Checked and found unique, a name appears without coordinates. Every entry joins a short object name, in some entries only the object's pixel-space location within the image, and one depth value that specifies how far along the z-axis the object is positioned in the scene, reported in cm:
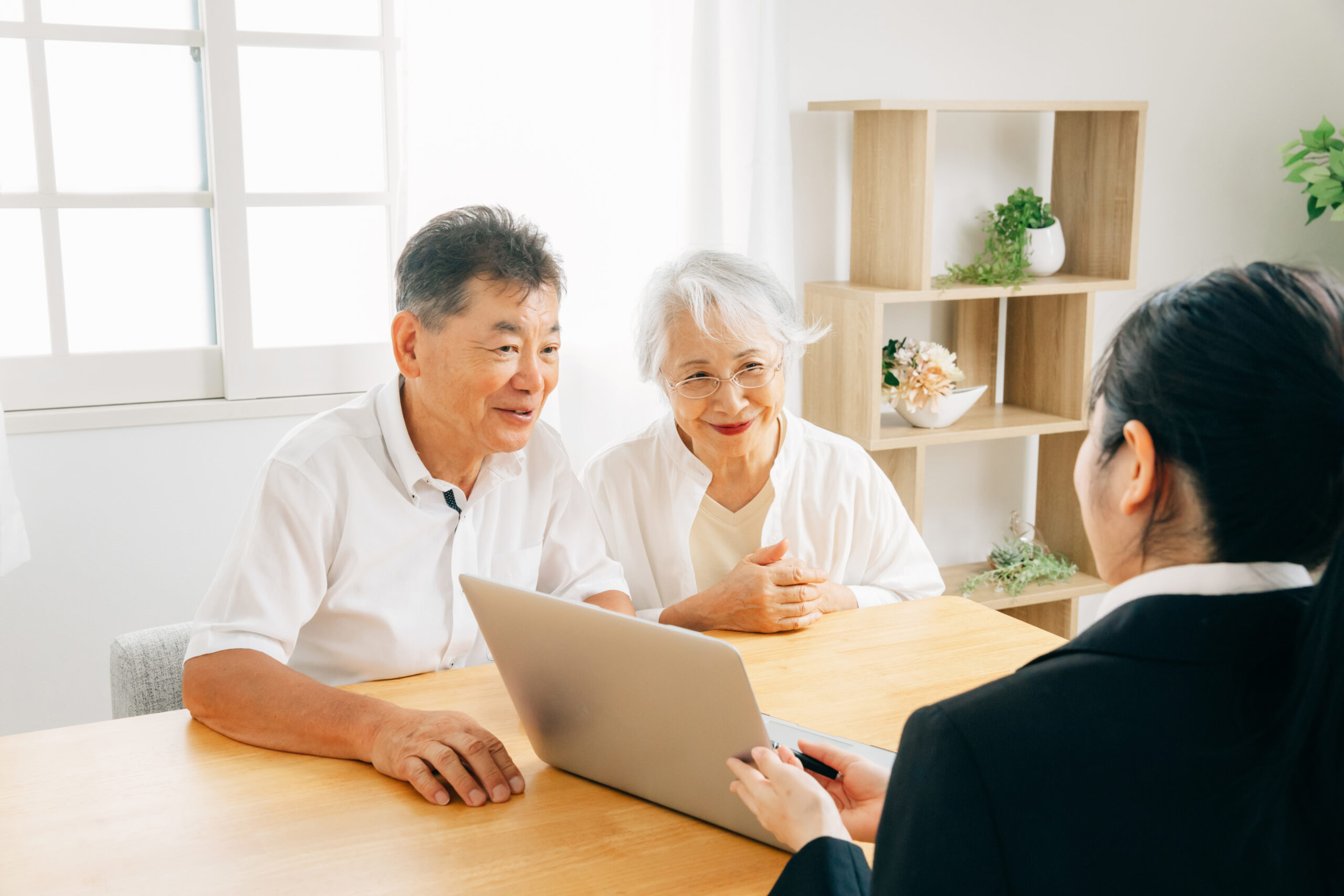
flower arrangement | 298
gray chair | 183
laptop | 112
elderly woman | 205
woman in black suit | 72
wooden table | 111
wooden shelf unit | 290
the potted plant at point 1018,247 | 302
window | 255
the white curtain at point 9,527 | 232
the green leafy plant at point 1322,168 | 328
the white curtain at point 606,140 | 259
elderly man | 159
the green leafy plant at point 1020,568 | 323
